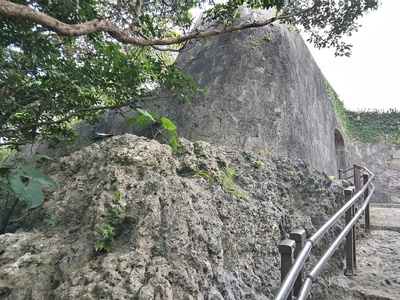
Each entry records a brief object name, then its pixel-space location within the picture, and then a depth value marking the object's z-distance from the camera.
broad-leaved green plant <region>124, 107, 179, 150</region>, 3.38
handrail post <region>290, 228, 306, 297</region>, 1.49
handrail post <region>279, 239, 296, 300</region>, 1.36
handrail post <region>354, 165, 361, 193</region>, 5.50
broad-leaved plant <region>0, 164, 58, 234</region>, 2.19
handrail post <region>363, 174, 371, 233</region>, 3.80
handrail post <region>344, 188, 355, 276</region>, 2.63
